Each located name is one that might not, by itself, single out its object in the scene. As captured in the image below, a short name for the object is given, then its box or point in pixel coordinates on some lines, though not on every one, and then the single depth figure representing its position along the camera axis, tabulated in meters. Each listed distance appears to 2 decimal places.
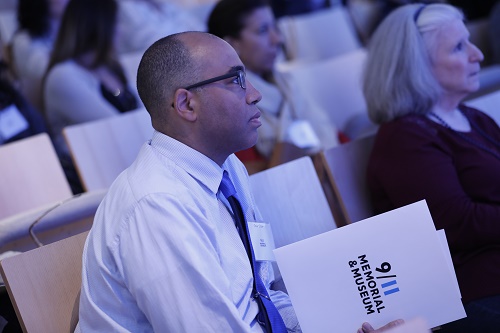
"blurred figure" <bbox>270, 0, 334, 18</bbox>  11.75
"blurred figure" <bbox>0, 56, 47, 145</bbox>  7.03
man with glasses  3.19
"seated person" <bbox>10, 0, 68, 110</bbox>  8.83
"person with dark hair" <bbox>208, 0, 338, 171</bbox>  6.91
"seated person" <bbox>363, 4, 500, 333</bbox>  4.54
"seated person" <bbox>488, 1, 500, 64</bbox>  9.95
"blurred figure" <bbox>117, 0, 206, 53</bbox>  9.69
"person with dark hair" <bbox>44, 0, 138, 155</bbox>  7.61
